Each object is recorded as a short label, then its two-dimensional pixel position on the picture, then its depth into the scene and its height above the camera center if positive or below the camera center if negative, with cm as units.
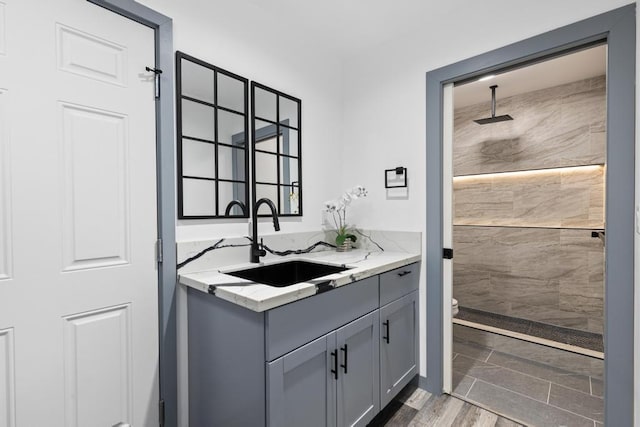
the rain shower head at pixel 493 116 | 295 +88
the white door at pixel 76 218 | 110 -3
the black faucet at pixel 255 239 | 171 -17
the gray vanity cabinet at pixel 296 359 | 115 -64
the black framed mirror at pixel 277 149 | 186 +38
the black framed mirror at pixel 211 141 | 155 +36
